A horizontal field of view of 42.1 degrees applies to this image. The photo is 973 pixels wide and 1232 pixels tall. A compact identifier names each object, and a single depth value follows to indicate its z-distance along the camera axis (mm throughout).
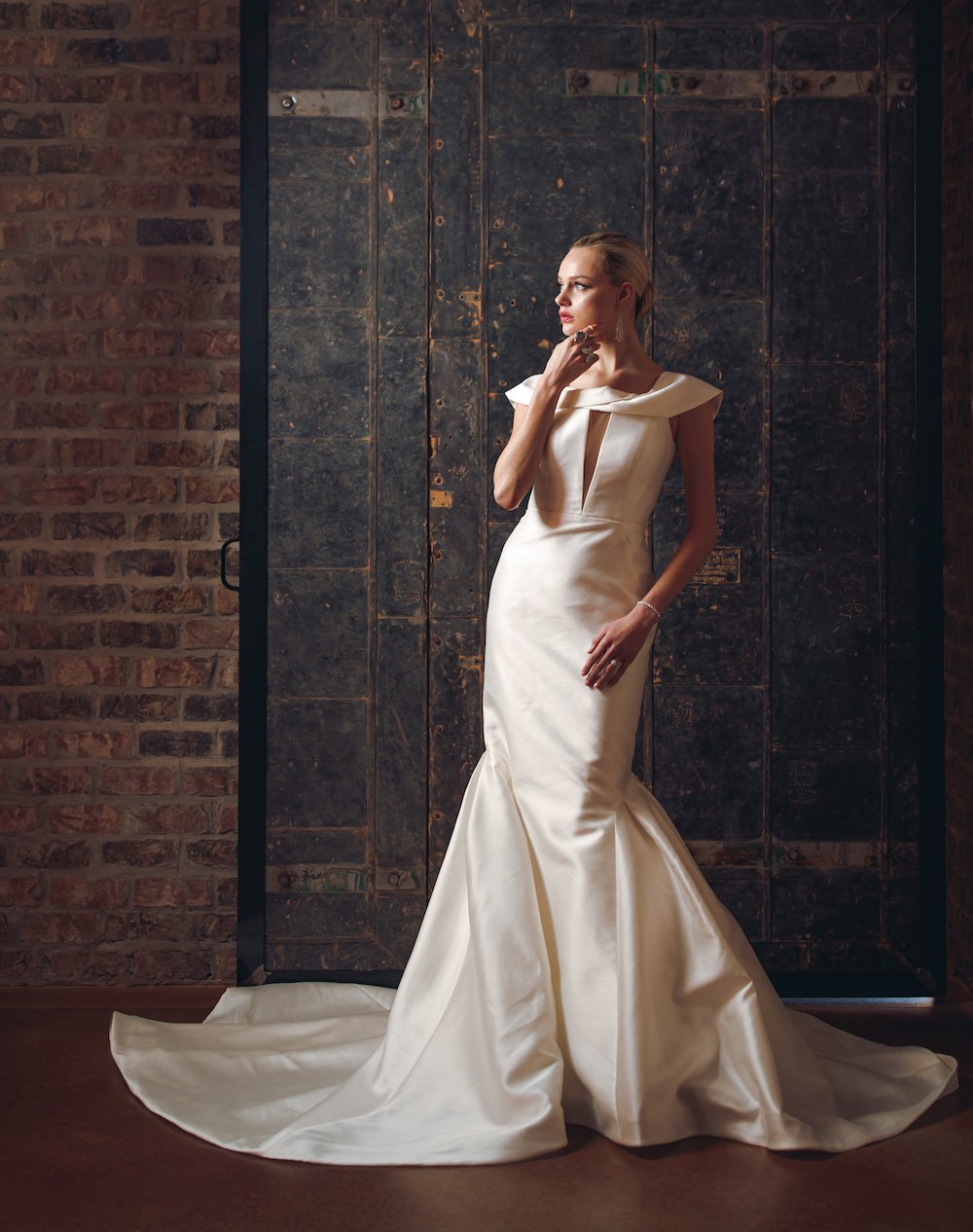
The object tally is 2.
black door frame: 3920
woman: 2879
